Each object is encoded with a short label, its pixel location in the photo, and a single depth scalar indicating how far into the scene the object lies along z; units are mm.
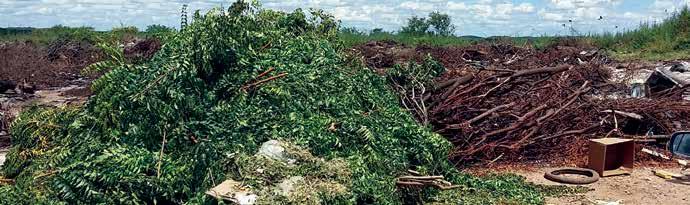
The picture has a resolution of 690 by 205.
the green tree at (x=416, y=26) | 35162
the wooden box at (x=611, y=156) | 6141
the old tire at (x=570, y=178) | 5824
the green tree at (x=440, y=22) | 36938
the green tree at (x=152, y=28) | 28709
